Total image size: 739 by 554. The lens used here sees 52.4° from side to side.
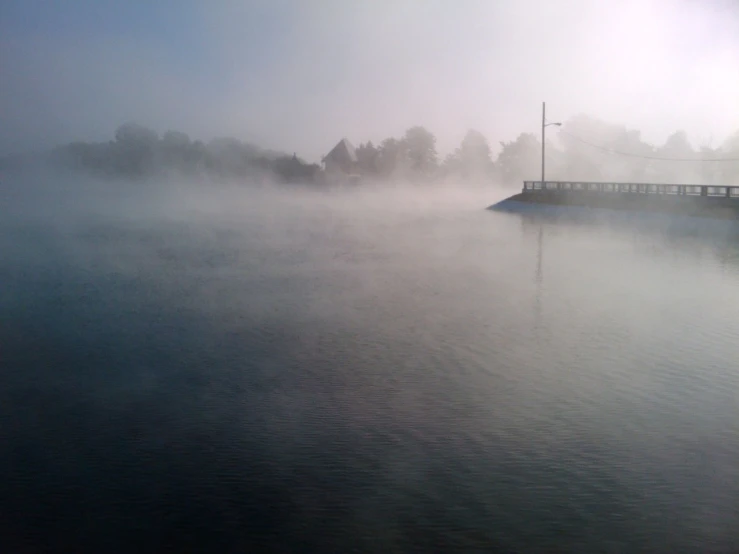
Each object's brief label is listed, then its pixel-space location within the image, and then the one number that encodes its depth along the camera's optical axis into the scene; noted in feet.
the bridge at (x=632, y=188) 111.96
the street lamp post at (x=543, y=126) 175.11
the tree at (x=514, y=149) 278.46
